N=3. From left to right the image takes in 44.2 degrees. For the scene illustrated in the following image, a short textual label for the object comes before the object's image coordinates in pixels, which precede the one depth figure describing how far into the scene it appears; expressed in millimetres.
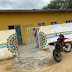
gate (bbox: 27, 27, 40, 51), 6600
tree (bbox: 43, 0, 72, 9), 28828
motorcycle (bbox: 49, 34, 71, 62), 4731
